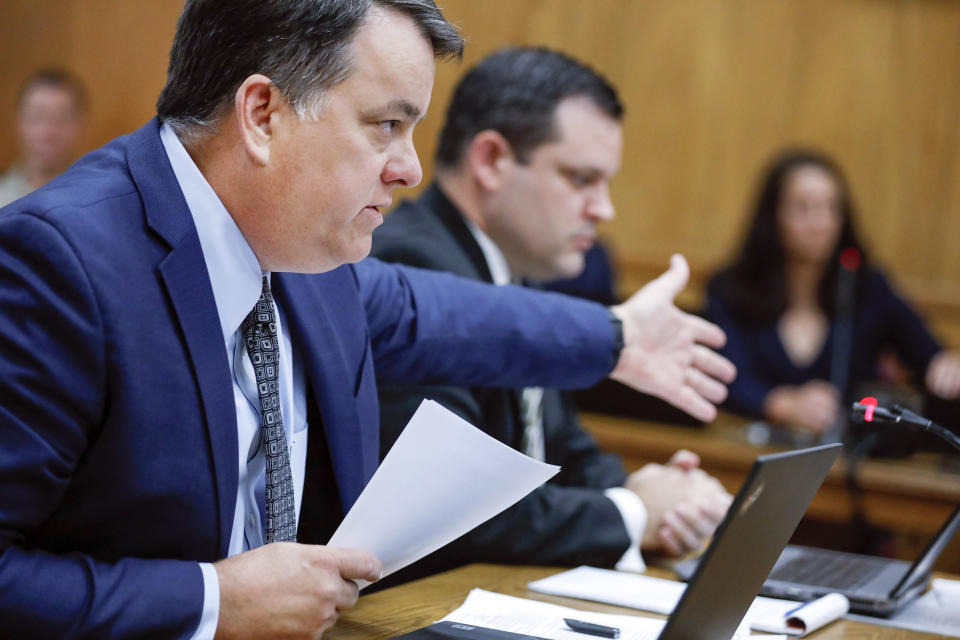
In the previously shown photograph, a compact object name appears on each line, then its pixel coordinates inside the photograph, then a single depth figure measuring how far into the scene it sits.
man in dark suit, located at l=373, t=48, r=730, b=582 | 5.36
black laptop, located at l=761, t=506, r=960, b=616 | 4.91
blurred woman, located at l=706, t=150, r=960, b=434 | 7.93
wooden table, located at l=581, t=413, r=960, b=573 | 5.99
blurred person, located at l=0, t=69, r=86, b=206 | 10.75
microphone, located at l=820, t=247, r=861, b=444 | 7.84
